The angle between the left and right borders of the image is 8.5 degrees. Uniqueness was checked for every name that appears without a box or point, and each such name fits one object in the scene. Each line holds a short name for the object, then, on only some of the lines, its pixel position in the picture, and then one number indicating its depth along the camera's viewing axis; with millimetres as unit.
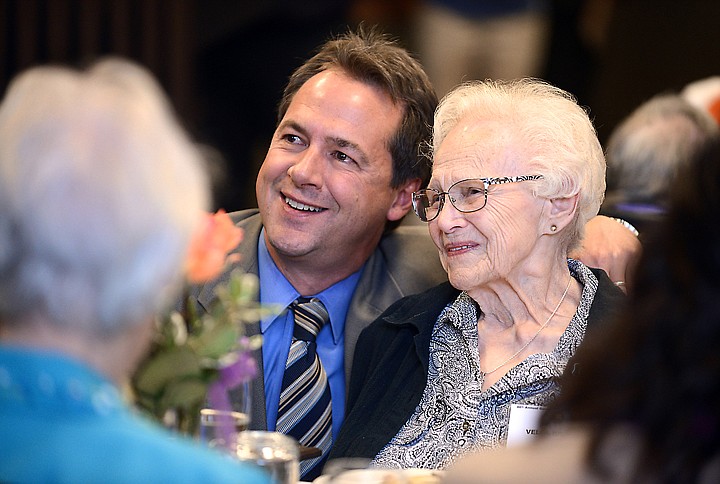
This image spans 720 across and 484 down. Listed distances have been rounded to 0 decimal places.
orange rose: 4679
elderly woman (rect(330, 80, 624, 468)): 5018
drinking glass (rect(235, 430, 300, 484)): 4745
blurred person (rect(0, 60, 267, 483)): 3858
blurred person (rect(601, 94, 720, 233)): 5837
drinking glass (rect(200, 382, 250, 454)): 4741
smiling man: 5161
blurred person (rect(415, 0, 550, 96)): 6895
